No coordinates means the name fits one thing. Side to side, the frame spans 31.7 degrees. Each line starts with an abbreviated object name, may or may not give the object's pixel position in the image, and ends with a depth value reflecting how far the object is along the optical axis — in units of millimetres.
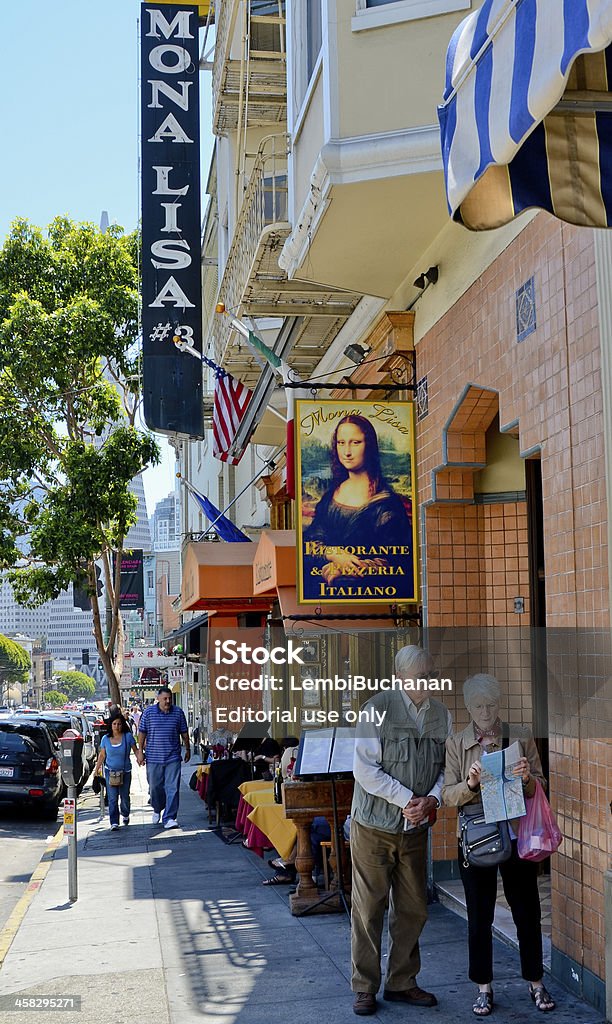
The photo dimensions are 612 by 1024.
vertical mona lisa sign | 15102
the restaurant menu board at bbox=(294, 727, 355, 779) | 8484
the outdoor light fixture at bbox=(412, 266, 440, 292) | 8875
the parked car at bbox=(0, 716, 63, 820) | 17750
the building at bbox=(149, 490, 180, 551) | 147525
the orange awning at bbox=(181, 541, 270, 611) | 12727
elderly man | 6055
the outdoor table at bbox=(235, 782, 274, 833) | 10578
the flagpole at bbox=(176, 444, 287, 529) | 16139
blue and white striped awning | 3133
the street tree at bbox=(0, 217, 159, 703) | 22203
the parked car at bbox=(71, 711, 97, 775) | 24297
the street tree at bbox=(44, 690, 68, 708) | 185925
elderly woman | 5805
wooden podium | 8625
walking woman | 14430
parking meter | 9898
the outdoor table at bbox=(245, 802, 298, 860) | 9594
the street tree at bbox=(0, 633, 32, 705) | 140250
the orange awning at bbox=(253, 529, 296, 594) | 9844
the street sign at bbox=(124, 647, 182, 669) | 42125
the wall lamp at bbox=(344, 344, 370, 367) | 10742
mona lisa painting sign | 8969
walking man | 13875
